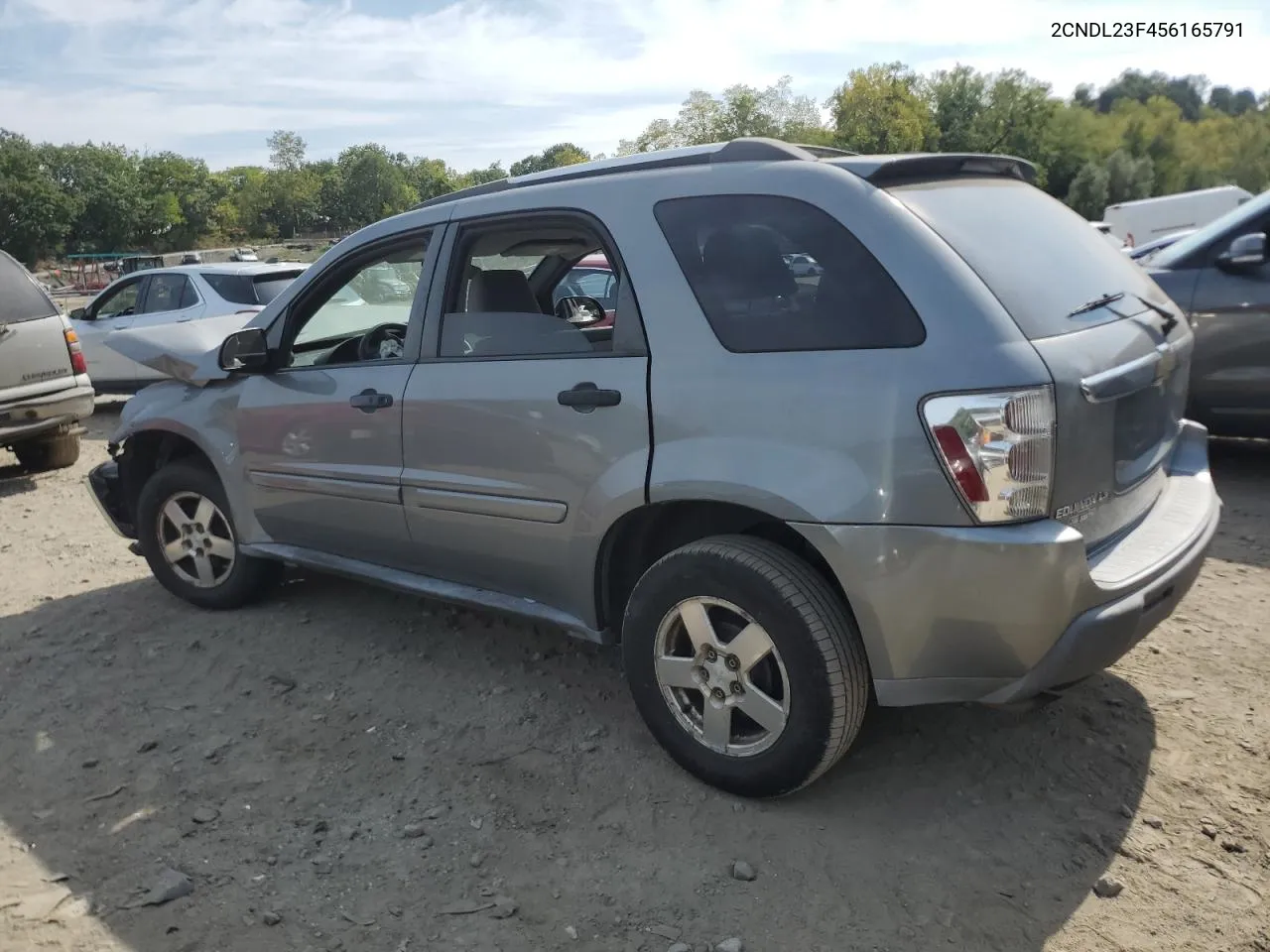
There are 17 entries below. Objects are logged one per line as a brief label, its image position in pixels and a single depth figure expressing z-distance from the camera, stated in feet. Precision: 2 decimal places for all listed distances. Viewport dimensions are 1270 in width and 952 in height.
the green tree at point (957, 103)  228.22
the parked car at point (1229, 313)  18.69
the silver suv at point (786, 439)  8.12
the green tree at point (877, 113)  203.00
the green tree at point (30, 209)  241.14
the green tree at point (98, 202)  272.51
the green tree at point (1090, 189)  211.00
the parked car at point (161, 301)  34.42
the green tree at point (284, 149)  394.85
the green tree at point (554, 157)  317.83
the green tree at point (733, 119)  217.15
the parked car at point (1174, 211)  75.00
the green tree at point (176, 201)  298.56
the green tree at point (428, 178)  474.49
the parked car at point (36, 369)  24.35
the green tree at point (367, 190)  366.22
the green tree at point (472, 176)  414.41
